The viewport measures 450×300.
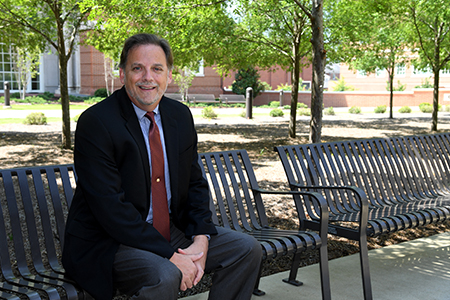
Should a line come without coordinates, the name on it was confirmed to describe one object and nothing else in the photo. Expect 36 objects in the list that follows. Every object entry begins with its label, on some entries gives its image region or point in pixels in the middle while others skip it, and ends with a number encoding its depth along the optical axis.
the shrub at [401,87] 41.53
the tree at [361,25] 11.08
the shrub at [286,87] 39.29
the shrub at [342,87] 44.80
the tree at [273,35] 11.11
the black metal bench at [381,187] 3.58
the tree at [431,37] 13.78
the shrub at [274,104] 32.41
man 2.39
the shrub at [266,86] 35.88
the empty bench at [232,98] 32.99
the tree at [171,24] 8.23
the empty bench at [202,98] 32.86
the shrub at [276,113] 22.42
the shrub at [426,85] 39.91
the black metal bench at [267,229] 3.10
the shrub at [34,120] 15.05
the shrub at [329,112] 25.81
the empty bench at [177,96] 32.56
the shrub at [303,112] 24.34
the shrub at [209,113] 19.40
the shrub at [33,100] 25.90
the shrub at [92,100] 27.31
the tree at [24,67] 26.55
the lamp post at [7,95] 21.39
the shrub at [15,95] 28.20
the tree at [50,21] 9.56
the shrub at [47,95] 29.14
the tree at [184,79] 30.94
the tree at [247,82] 34.84
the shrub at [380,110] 28.39
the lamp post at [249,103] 20.00
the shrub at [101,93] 31.55
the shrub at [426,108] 29.55
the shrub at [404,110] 28.81
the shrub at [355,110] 27.74
